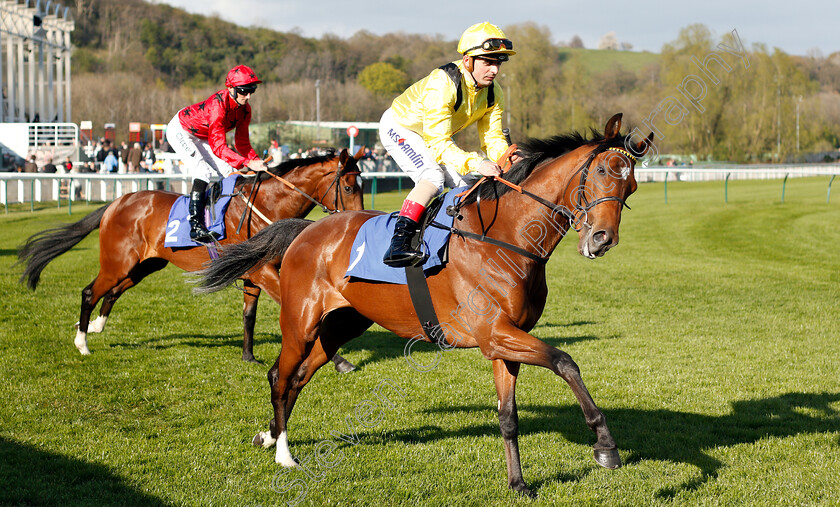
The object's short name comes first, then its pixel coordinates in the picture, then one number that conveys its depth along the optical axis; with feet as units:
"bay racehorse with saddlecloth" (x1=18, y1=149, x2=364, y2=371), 44.37
